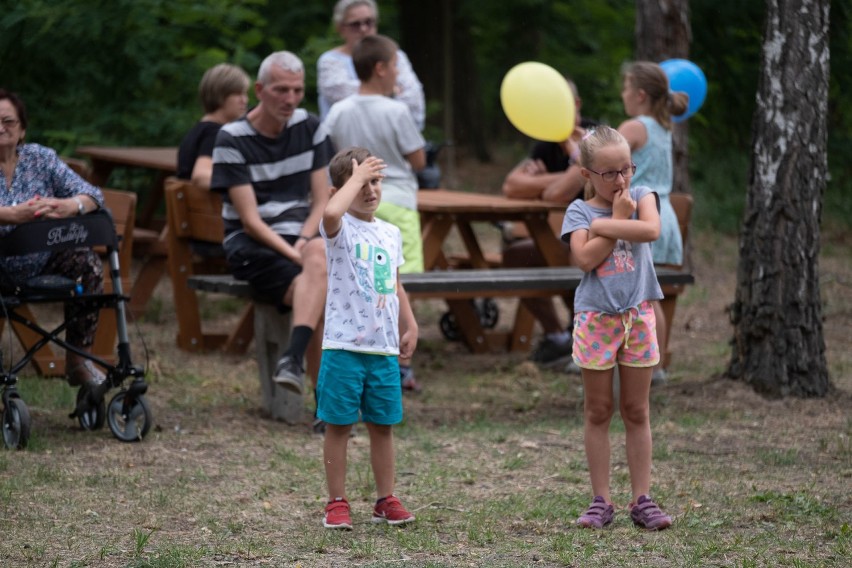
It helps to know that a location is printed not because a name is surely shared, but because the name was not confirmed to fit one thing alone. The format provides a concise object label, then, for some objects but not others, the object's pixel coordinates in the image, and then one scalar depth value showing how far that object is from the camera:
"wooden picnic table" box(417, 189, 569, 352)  16.62
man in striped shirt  13.06
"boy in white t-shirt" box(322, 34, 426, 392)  14.41
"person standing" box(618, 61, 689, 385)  14.27
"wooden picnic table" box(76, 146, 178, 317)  18.59
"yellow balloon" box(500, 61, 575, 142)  14.45
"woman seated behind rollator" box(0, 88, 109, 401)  12.42
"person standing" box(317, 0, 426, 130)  17.30
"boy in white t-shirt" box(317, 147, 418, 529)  9.47
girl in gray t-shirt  9.25
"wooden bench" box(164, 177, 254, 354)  16.17
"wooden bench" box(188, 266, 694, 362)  13.86
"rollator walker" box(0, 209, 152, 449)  12.01
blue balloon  16.39
